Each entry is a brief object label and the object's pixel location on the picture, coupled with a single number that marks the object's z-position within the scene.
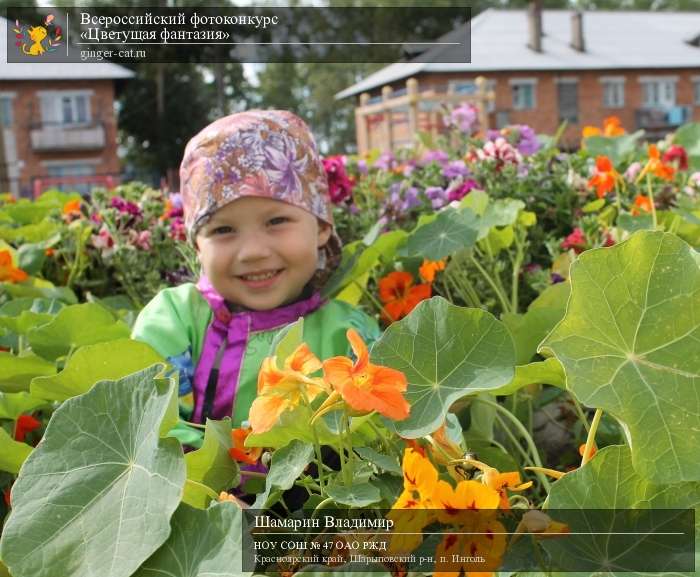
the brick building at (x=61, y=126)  22.67
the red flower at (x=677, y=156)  2.09
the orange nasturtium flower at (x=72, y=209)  2.49
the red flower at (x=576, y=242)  1.71
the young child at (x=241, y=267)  1.36
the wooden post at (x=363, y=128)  11.03
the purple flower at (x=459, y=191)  2.14
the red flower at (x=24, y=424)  1.12
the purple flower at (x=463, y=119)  3.11
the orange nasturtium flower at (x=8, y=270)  1.64
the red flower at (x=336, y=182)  2.00
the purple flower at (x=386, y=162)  3.54
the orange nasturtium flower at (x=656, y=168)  1.71
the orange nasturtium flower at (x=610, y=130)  2.90
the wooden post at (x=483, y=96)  8.46
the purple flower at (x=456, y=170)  2.60
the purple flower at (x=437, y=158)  3.02
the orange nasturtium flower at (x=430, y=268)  1.58
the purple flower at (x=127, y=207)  2.34
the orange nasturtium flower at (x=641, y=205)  1.81
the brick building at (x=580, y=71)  24.30
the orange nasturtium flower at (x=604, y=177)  1.88
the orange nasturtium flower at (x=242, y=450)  0.74
